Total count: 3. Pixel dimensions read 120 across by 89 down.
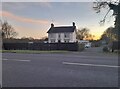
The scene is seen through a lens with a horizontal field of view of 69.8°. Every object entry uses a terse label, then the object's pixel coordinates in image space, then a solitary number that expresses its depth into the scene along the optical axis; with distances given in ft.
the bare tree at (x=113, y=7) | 43.51
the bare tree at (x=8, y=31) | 103.83
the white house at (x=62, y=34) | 105.00
